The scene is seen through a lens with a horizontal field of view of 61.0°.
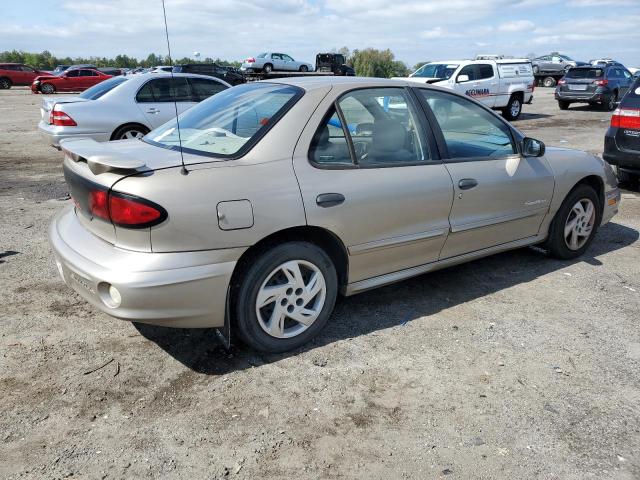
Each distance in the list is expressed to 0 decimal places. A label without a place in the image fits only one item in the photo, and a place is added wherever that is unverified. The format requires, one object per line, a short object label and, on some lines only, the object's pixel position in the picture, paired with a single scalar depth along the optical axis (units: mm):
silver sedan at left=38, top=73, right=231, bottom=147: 8711
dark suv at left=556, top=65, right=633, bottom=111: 19781
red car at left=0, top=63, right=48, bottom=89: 33669
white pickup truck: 16062
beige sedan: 2781
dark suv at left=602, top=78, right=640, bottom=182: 7094
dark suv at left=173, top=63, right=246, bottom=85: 23156
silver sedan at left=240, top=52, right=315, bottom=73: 35344
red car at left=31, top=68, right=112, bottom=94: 29239
